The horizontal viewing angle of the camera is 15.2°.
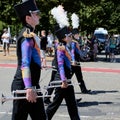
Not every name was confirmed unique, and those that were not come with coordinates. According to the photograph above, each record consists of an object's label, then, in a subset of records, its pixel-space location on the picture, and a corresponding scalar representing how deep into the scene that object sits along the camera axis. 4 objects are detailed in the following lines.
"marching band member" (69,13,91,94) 10.99
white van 42.02
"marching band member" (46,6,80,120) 7.45
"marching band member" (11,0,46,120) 5.16
